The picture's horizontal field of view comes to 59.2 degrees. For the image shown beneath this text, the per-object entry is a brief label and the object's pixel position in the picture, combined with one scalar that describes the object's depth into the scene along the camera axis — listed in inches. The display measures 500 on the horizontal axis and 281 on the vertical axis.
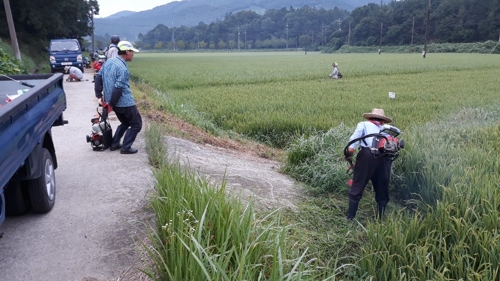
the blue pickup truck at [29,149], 119.7
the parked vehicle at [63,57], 782.5
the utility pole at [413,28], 2942.9
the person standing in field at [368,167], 185.6
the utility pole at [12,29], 756.6
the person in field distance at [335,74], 853.8
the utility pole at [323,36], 4379.4
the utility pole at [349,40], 3664.9
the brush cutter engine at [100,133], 259.0
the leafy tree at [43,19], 1117.7
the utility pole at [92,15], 1664.1
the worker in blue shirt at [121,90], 235.3
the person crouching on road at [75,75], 663.8
